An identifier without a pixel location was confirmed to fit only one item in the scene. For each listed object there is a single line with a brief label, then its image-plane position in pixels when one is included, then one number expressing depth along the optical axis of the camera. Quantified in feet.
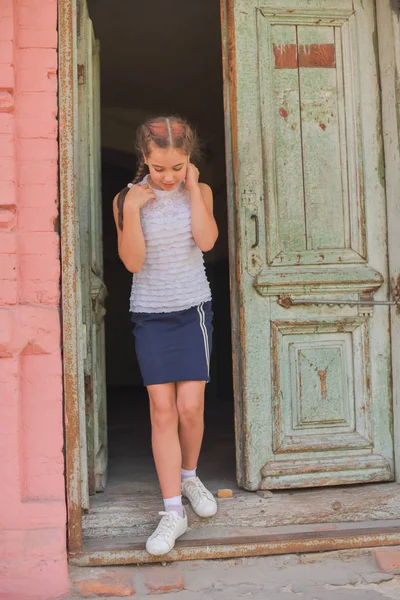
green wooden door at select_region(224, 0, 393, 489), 11.57
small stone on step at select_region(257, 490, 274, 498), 11.32
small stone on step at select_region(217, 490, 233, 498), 11.30
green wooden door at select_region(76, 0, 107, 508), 11.32
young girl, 10.10
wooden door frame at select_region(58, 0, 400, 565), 10.09
